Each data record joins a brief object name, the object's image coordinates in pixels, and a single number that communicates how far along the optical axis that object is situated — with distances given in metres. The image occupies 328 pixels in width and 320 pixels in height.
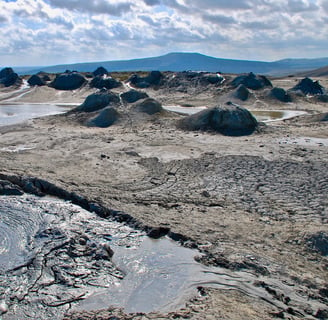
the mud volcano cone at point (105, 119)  23.17
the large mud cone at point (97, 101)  25.97
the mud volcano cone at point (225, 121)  20.73
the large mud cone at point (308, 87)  41.59
